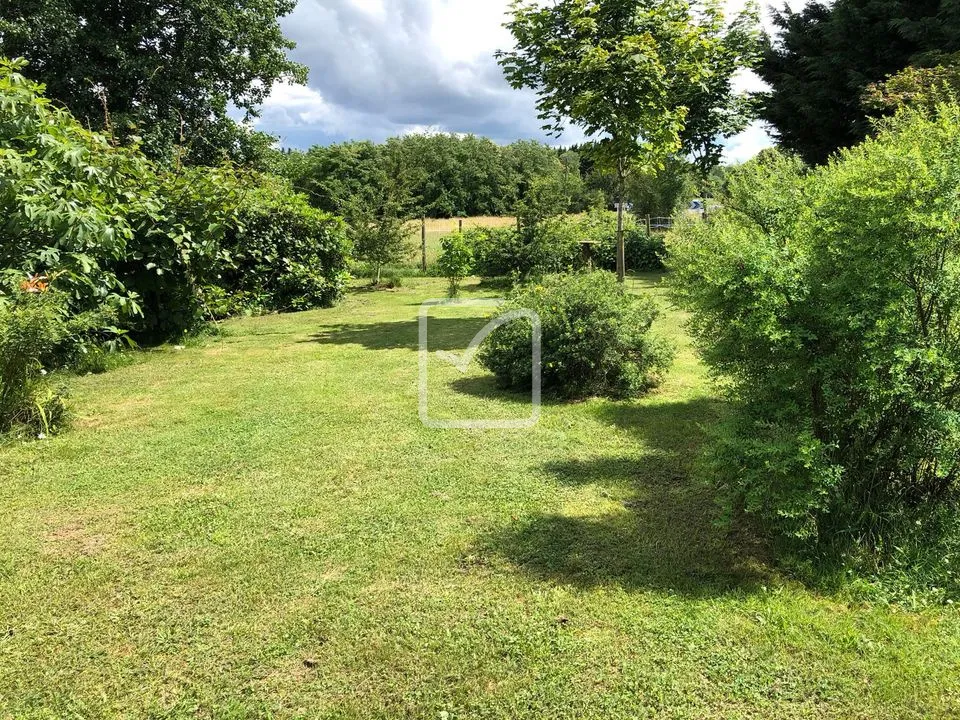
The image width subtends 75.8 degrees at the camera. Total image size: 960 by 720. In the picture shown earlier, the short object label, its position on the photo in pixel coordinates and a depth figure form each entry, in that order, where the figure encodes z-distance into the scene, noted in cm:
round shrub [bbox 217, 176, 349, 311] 1188
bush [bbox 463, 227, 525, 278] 1609
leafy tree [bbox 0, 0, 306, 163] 1823
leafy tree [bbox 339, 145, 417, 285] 1730
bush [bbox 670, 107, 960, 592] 262
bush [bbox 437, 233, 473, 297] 1831
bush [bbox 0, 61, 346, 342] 549
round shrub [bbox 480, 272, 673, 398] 596
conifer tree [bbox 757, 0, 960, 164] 1634
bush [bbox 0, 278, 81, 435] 478
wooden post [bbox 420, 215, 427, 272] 2163
